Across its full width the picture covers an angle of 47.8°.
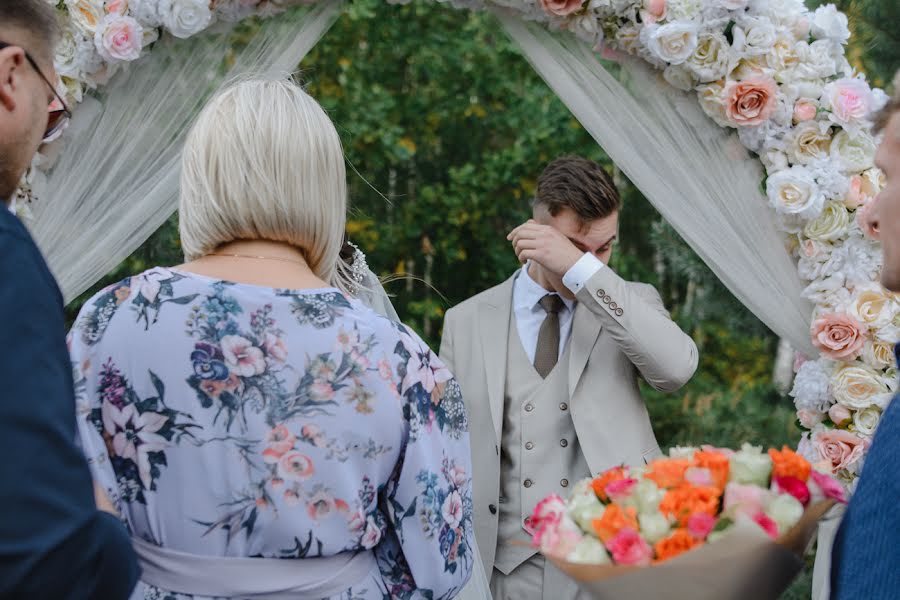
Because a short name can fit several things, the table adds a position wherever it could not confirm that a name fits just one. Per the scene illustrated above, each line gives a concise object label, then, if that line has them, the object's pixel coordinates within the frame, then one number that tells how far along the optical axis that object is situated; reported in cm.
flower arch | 313
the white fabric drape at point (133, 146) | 330
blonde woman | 180
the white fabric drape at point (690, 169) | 327
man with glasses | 119
